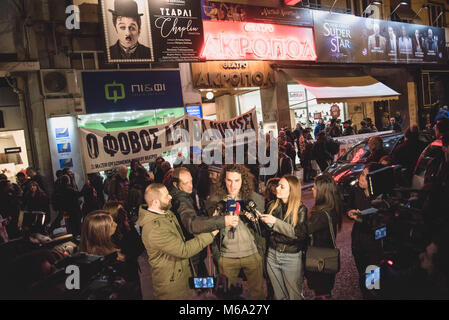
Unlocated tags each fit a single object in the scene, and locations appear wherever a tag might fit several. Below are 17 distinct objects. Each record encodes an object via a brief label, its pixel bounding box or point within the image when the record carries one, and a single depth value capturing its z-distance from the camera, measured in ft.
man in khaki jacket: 10.03
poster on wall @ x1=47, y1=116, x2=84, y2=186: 33.37
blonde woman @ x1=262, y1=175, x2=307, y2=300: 10.82
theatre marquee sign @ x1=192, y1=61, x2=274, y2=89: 41.55
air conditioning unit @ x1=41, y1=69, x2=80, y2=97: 33.24
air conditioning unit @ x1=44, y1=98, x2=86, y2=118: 33.27
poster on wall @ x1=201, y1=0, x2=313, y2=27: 39.68
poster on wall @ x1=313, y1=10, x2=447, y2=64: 50.01
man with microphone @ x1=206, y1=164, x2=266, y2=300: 11.19
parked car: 24.77
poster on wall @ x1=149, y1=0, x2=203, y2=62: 35.65
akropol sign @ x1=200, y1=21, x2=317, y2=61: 39.60
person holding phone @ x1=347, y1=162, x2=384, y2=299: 10.52
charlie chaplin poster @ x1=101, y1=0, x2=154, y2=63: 33.50
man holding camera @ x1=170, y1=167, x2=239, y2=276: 10.19
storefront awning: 43.86
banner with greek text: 23.03
